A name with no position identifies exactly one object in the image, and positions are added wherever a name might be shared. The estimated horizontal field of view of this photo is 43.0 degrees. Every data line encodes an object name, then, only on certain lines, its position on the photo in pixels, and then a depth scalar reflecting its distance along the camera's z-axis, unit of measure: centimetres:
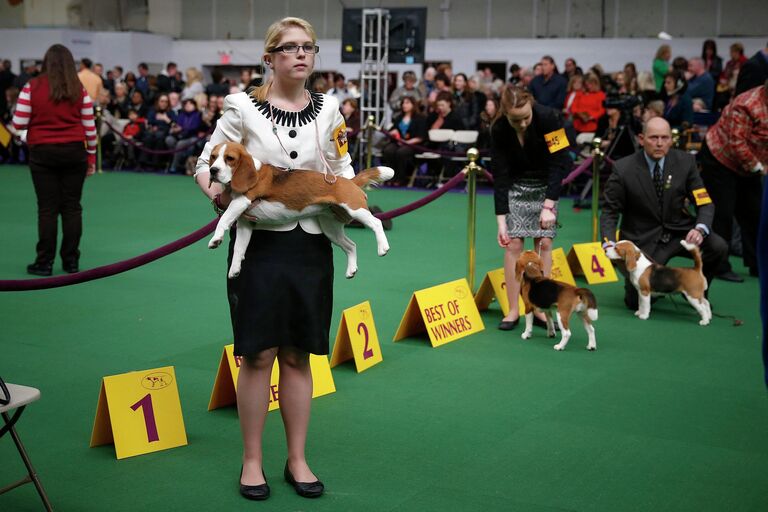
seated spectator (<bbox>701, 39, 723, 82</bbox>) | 1565
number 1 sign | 393
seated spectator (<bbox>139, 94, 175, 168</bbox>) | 1734
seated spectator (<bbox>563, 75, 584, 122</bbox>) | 1396
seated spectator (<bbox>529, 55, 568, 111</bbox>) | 1494
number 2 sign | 519
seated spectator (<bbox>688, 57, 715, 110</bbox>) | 1395
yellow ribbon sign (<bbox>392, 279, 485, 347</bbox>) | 585
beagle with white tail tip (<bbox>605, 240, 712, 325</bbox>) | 648
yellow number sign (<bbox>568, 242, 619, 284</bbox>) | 789
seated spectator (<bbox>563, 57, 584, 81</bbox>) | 1593
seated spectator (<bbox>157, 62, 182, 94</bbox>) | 2002
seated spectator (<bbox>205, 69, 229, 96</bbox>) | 1793
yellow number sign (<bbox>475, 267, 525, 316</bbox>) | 661
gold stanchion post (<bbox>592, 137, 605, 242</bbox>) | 877
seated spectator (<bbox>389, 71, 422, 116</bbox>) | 1596
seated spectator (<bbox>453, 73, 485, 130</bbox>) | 1515
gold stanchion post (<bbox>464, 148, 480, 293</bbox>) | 695
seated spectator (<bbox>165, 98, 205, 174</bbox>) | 1694
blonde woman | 328
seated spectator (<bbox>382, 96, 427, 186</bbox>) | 1493
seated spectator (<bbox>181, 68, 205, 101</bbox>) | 1883
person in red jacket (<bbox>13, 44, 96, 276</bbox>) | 741
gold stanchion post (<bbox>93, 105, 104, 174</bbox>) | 1661
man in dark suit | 683
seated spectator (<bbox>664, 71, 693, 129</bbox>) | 1282
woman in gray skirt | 592
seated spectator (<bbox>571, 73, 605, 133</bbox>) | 1380
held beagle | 316
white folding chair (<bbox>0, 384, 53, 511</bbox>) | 298
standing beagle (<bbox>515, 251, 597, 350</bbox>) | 564
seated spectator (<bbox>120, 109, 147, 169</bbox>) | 1769
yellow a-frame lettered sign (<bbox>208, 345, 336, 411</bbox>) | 445
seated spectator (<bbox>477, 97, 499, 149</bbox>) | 1413
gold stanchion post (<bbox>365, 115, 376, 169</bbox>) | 1370
